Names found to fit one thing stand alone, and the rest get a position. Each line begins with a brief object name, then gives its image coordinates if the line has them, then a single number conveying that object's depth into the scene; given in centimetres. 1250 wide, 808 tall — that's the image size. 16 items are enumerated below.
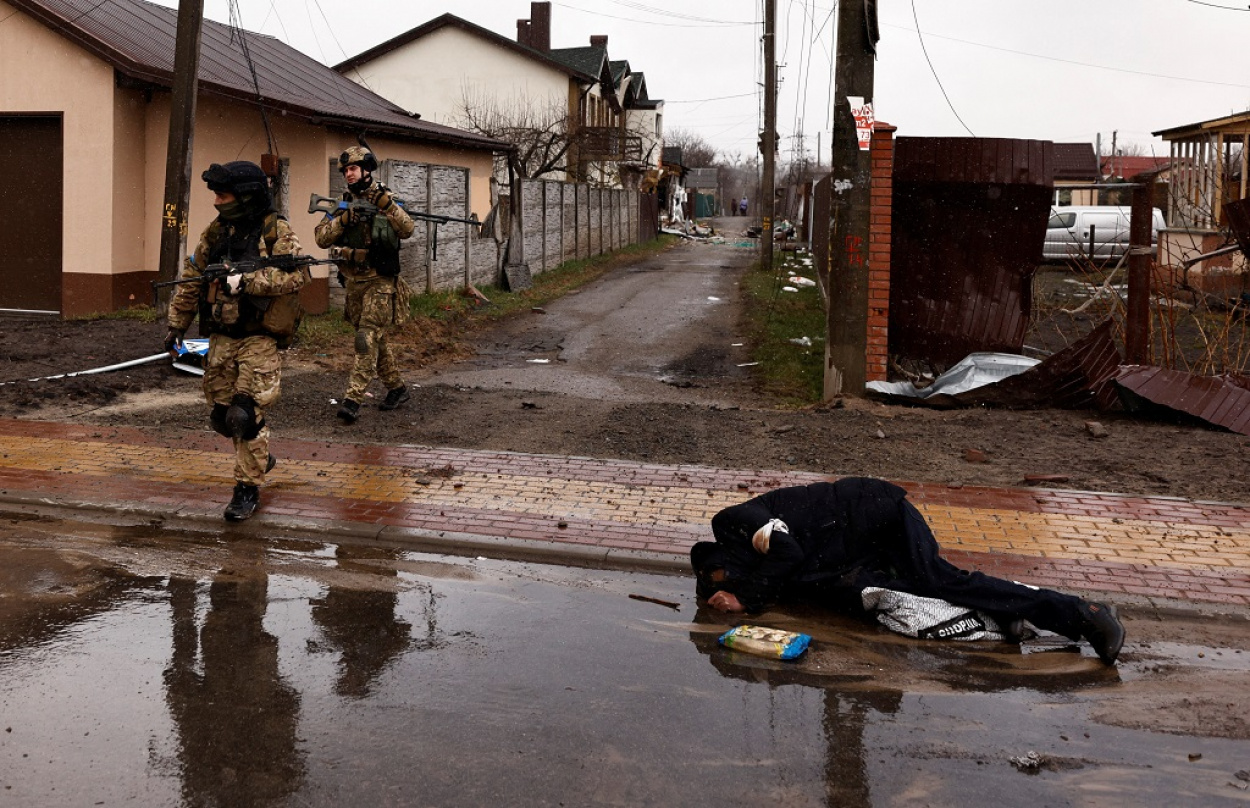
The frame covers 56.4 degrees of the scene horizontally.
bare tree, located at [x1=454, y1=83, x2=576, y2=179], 3666
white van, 2898
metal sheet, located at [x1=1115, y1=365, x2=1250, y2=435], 894
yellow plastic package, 486
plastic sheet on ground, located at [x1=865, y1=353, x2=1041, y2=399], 1012
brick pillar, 1052
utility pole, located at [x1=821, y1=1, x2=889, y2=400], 991
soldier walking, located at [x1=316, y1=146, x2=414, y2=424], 895
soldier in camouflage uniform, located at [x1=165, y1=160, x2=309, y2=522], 667
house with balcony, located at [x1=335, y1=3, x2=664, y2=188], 4278
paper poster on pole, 988
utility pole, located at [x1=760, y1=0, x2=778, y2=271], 2936
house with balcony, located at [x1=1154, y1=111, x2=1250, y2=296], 2008
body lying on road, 518
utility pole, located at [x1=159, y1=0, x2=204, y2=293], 1297
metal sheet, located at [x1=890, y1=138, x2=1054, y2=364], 1062
